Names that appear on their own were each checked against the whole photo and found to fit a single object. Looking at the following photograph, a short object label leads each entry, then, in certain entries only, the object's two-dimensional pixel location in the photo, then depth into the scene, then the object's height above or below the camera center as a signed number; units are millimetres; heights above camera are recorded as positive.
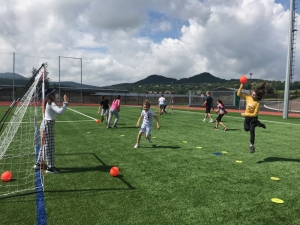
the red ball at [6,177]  5727 -1768
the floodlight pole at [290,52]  23453 +4513
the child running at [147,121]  9156 -769
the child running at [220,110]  14359 -497
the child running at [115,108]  14343 -525
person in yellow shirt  7923 -226
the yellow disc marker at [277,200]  4715 -1784
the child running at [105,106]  16081 -479
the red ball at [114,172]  6039 -1693
